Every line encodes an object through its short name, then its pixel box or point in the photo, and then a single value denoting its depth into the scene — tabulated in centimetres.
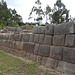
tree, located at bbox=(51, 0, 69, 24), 2830
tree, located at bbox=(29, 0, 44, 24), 2942
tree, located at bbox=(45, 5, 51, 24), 2893
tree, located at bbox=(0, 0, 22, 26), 2265
